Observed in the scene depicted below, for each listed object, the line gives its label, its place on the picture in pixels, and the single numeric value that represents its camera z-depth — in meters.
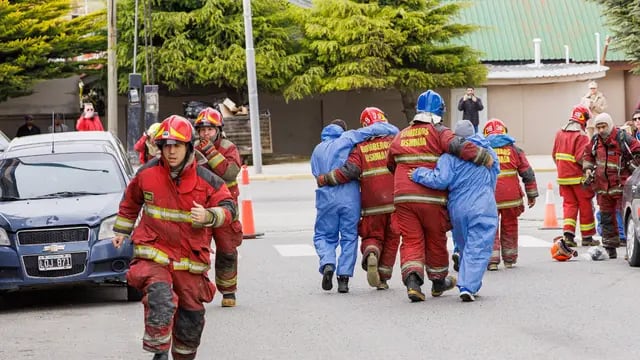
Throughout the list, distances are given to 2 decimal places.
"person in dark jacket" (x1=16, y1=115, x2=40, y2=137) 37.78
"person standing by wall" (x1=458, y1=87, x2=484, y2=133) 37.72
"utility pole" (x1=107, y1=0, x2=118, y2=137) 38.41
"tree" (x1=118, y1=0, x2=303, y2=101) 39.81
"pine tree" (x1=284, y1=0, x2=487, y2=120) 39.50
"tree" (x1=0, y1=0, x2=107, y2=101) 41.72
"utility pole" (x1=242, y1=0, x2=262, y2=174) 34.59
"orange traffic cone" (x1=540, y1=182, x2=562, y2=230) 21.63
